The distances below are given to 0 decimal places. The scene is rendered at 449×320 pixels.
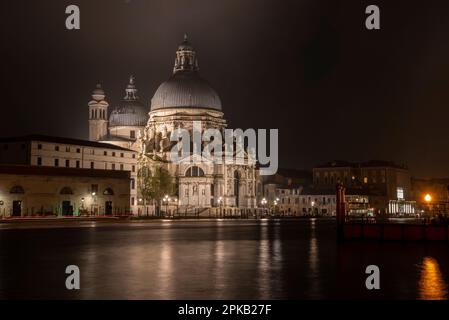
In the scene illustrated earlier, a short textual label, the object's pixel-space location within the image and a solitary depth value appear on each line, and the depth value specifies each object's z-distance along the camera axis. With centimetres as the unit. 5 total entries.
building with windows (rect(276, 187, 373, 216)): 14988
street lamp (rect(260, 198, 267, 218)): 13485
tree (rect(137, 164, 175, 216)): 10444
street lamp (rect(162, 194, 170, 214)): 10981
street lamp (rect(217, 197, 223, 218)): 11789
